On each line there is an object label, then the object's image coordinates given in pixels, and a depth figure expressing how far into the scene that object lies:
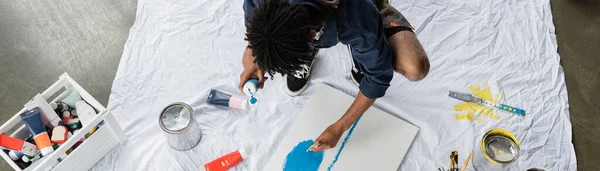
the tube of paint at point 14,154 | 1.26
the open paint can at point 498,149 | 1.36
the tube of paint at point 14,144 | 1.24
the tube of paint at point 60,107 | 1.35
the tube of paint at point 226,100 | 1.54
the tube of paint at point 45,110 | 1.29
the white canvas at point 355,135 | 1.44
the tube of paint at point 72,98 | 1.36
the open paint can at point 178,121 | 1.35
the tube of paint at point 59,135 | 1.29
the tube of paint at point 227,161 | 1.44
